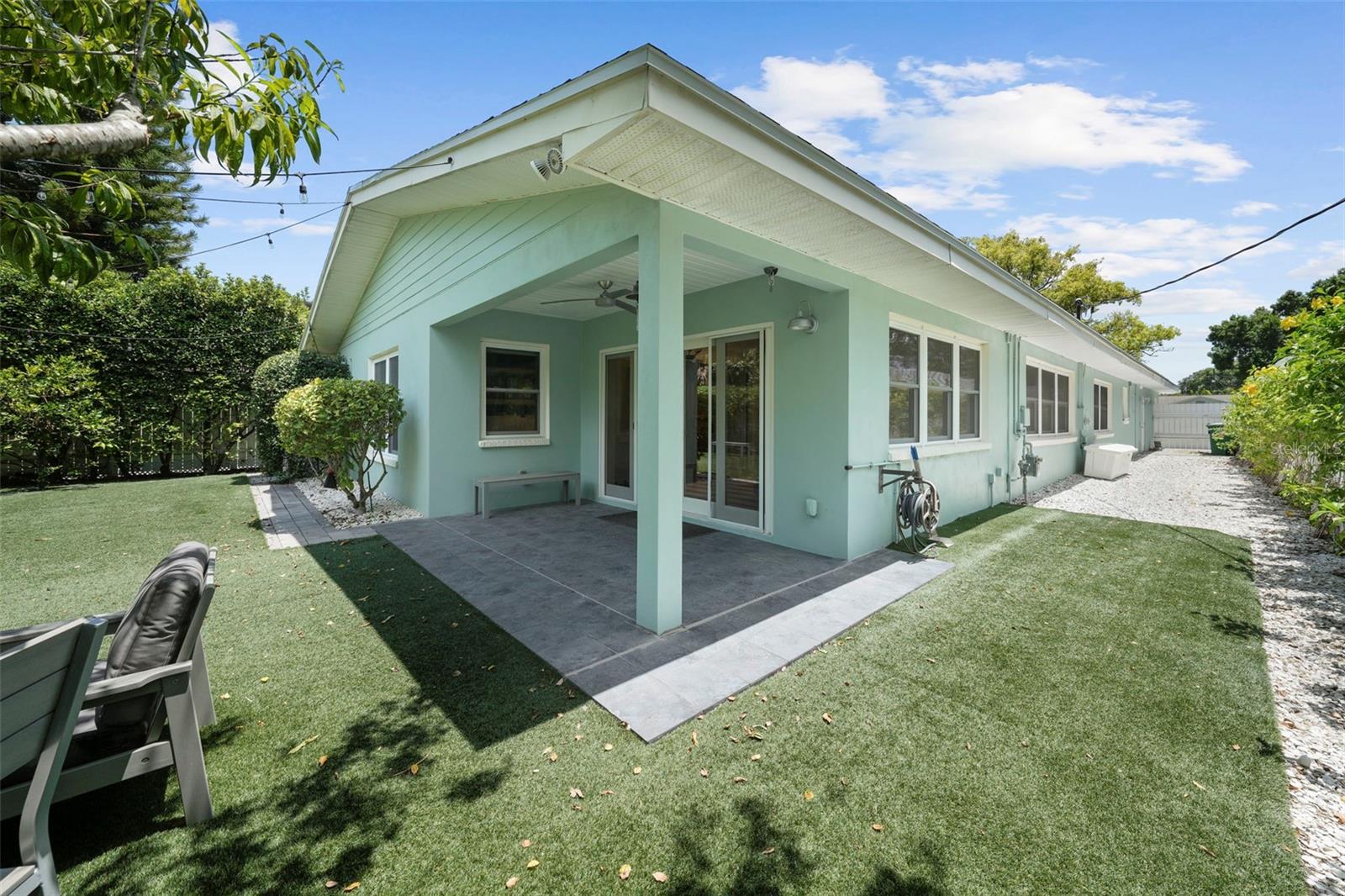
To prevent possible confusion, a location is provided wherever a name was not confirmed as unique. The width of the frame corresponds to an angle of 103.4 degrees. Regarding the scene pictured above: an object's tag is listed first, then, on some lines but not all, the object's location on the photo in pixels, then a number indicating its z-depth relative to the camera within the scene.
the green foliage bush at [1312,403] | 4.24
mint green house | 3.25
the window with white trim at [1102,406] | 15.06
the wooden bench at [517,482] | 7.50
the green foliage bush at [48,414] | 8.93
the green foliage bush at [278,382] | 10.70
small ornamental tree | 7.03
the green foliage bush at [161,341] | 9.71
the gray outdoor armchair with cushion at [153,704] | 1.88
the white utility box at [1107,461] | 12.35
